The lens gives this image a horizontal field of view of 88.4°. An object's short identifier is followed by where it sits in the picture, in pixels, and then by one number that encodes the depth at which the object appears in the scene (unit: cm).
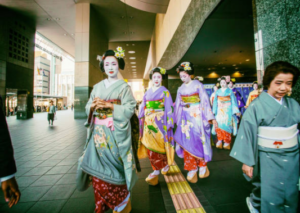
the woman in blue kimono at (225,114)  463
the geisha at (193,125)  271
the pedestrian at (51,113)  996
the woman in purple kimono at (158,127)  270
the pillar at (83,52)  1104
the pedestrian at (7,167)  102
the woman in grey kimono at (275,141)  140
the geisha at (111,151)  166
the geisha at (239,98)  656
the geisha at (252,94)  586
